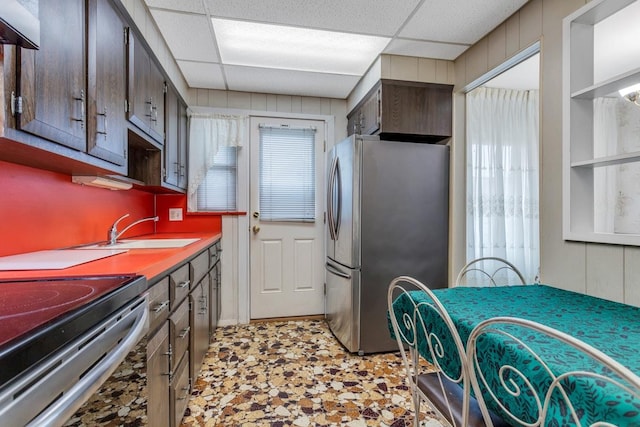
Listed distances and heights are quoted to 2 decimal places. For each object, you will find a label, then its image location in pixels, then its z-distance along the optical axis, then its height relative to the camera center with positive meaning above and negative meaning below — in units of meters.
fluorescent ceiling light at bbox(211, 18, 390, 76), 2.07 +1.24
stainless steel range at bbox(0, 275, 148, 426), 0.47 -0.25
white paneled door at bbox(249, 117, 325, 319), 3.10 -0.04
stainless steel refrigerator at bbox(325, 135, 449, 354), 2.31 -0.09
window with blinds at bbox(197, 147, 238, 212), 2.99 +0.29
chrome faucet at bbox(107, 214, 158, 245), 1.85 -0.14
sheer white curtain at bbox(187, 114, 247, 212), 2.91 +0.71
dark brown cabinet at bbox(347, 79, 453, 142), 2.38 +0.83
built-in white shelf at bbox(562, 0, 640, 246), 1.50 +0.44
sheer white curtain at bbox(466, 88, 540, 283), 2.50 +0.32
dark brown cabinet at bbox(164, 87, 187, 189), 2.27 +0.59
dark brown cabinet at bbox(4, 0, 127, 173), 0.88 +0.44
